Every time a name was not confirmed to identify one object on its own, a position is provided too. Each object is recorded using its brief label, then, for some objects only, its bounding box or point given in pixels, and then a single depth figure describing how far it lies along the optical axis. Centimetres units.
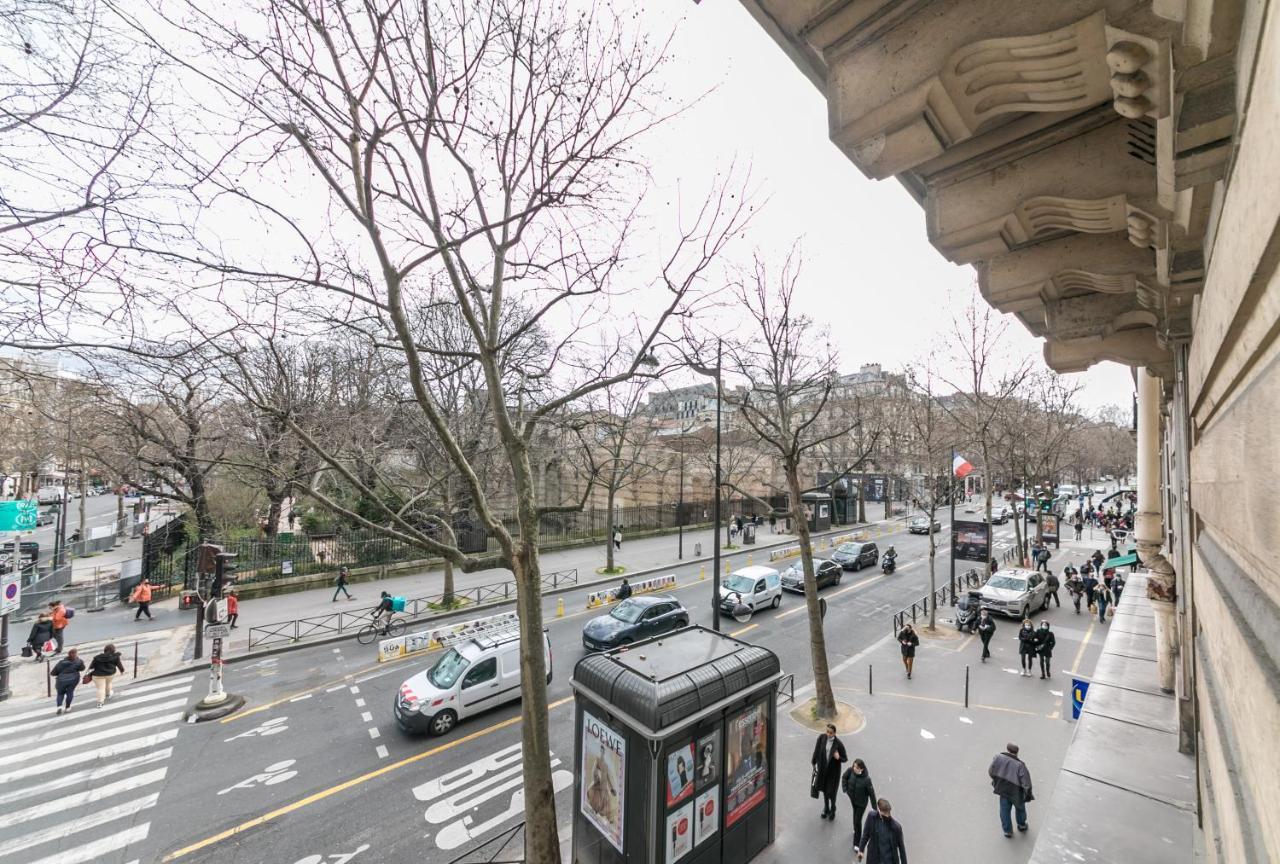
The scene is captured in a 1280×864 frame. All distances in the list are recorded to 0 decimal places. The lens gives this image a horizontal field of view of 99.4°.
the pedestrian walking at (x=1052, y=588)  2082
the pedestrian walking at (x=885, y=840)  681
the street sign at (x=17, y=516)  1177
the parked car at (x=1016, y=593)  1900
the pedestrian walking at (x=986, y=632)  1530
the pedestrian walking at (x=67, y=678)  1166
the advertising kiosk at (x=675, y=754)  689
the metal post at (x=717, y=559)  1198
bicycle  1683
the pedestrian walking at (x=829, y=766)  845
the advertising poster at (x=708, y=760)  731
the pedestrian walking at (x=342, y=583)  2078
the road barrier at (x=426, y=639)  1541
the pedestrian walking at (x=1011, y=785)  776
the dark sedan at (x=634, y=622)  1577
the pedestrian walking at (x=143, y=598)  1806
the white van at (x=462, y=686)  1099
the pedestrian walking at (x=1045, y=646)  1391
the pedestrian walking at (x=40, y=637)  1466
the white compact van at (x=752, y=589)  1969
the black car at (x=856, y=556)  2838
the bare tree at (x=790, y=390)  1142
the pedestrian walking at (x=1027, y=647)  1414
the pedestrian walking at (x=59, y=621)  1501
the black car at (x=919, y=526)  4194
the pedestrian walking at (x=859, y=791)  775
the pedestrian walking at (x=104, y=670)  1234
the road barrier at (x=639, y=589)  2131
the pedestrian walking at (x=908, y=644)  1397
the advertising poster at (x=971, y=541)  2028
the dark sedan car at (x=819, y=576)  2348
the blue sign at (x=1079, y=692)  907
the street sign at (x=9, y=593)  1209
